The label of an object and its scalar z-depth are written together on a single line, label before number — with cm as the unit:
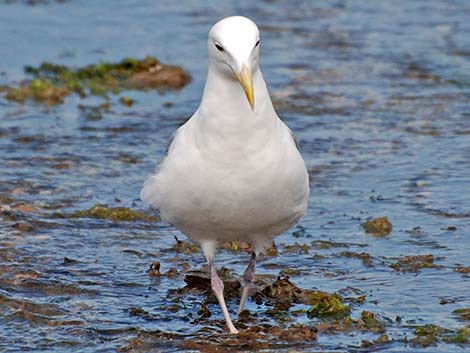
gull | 1120
